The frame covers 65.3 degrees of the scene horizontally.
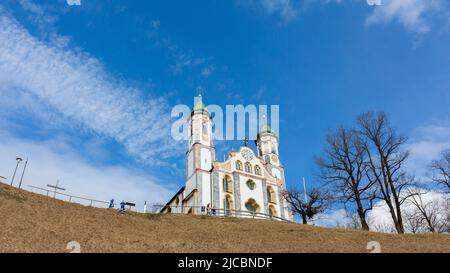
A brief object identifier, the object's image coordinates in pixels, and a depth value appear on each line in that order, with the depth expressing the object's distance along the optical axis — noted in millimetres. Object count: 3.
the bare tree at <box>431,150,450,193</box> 31328
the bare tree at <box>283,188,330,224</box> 40125
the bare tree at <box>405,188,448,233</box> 36625
